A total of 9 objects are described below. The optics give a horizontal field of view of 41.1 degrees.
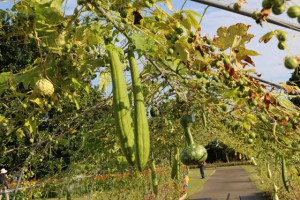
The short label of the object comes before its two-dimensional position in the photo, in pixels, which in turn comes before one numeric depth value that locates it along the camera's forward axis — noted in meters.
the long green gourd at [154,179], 5.87
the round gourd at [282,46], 1.40
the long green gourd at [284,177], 6.05
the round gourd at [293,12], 1.09
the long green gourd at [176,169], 5.07
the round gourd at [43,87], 2.36
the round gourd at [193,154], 2.64
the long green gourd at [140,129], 1.64
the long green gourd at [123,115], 1.67
